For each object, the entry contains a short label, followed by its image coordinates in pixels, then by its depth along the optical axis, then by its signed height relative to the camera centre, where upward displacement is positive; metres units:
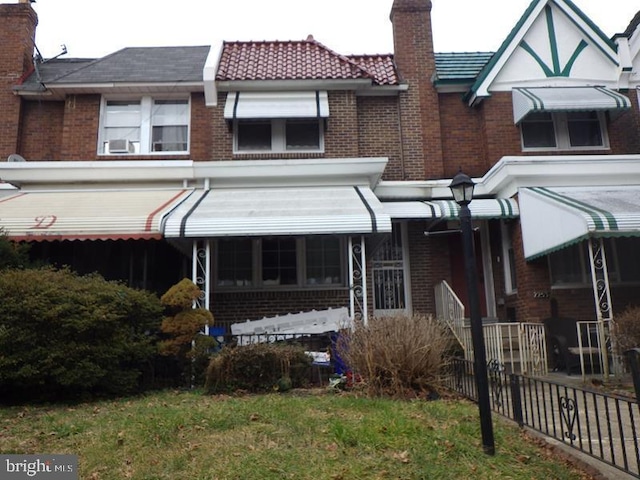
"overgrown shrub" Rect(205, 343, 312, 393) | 8.38 -0.41
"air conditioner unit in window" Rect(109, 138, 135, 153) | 13.70 +5.08
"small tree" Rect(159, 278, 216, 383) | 8.99 +0.23
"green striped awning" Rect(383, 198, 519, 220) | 12.02 +2.87
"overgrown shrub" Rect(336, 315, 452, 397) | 7.41 -0.28
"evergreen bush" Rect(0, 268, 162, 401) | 7.73 +0.16
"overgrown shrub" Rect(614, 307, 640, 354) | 8.50 +0.02
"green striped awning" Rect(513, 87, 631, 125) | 12.89 +5.68
